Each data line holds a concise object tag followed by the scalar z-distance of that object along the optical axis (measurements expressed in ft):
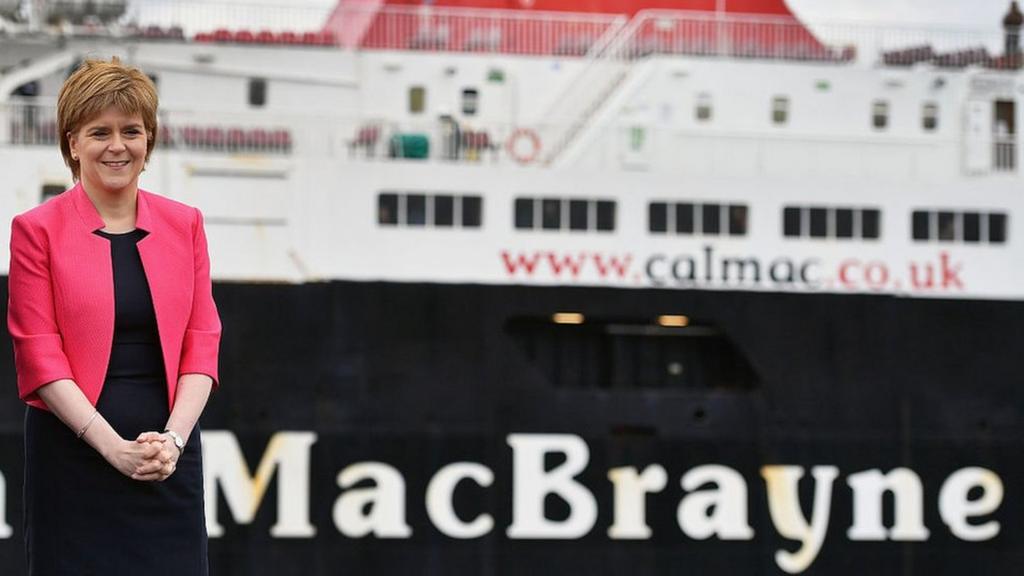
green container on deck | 146.10
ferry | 57.77
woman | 20.34
